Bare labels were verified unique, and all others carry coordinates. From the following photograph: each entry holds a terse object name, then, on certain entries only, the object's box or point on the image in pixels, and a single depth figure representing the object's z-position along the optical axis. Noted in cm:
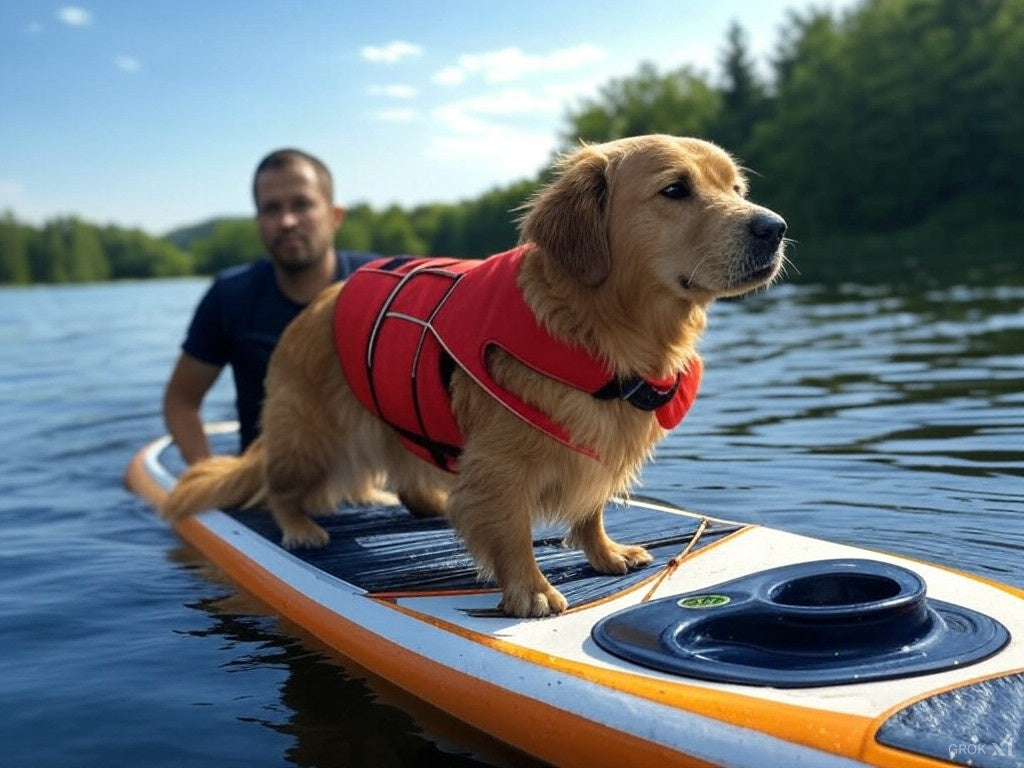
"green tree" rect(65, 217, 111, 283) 11175
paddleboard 257
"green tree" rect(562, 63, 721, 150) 7012
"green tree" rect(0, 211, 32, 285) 10569
